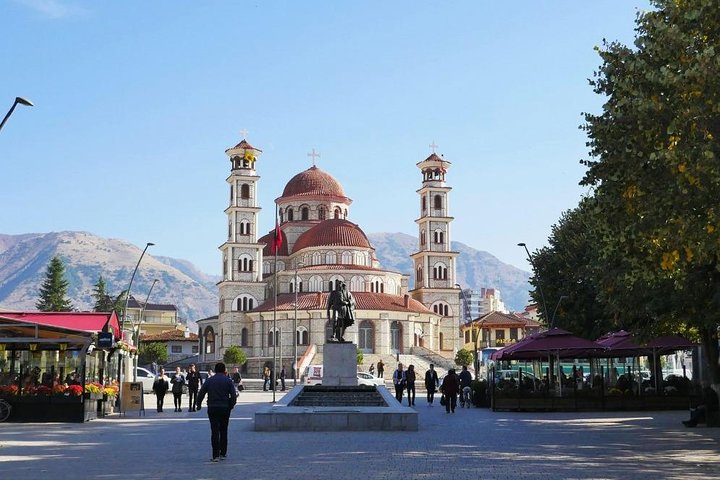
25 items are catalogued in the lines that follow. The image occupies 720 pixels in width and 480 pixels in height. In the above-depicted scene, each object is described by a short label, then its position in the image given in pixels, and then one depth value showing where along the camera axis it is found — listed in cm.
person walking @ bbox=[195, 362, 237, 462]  1566
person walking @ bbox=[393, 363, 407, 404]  3750
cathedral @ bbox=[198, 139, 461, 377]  8781
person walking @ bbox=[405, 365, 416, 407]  3628
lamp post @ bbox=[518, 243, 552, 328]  4478
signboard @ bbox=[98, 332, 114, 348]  2755
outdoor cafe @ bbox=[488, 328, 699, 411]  3219
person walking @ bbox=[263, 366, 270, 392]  6447
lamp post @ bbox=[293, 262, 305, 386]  7351
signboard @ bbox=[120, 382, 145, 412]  3272
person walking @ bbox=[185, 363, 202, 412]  3406
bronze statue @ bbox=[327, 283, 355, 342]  3575
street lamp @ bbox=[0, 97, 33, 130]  2158
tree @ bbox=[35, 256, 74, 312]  10656
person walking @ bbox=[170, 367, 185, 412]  3395
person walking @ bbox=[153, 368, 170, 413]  3366
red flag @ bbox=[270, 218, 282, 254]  5682
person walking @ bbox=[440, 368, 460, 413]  3250
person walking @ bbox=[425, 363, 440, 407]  3778
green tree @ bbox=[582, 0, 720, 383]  1557
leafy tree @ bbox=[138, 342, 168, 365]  10181
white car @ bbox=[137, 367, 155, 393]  5460
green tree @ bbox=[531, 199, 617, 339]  4211
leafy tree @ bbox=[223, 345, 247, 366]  8556
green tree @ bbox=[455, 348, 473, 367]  8775
